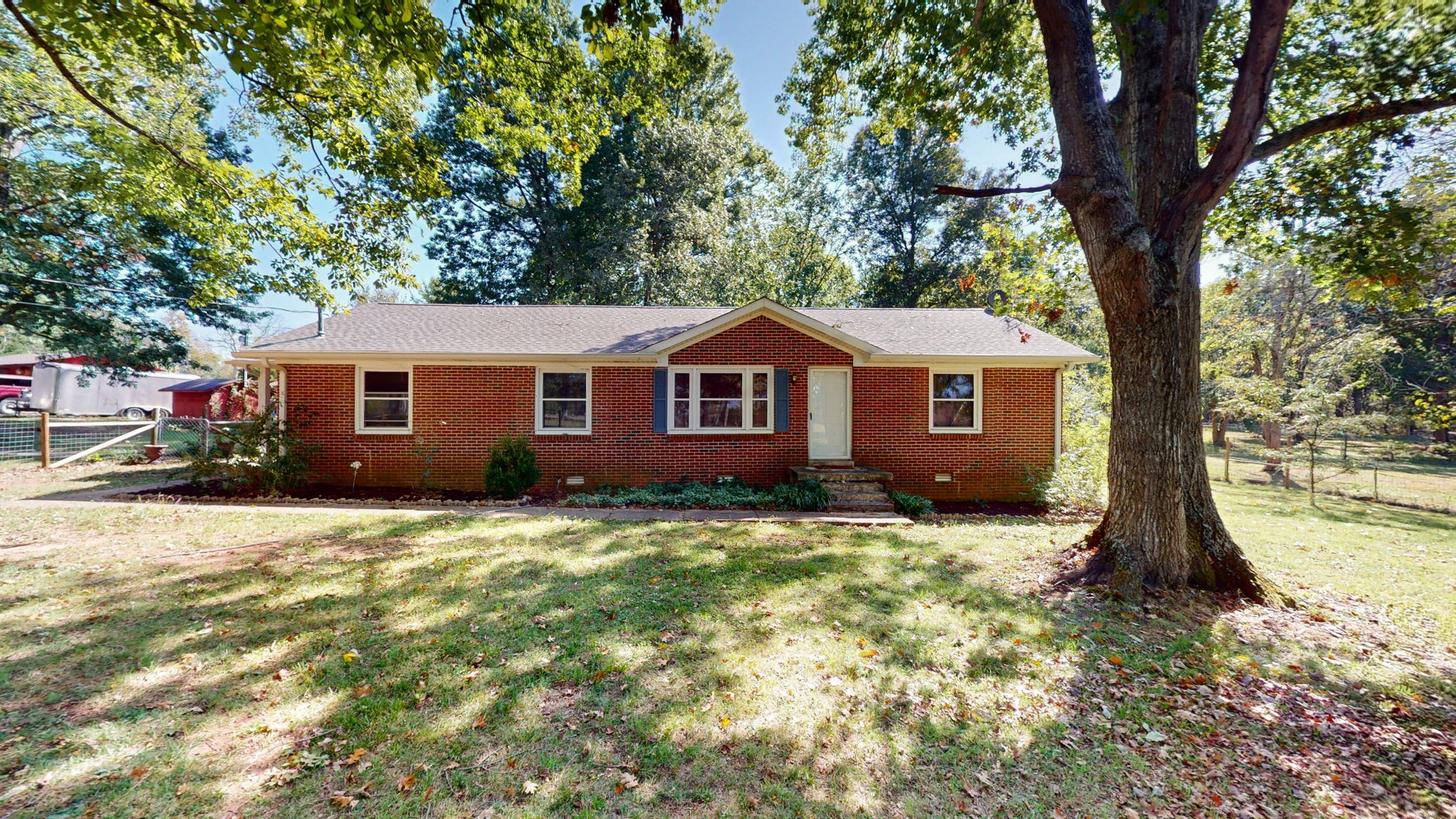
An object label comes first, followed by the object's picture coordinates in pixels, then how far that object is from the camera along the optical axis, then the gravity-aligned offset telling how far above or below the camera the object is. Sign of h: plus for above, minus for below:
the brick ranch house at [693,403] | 10.41 +0.21
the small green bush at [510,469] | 9.70 -1.07
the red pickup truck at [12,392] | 24.28 +1.04
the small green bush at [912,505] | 9.45 -1.74
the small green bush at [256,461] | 9.35 -0.90
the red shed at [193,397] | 24.72 +0.87
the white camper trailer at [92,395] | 24.33 +0.98
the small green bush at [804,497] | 9.30 -1.56
